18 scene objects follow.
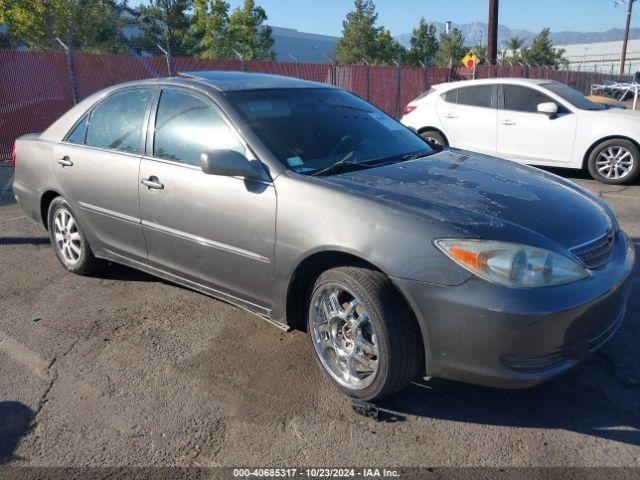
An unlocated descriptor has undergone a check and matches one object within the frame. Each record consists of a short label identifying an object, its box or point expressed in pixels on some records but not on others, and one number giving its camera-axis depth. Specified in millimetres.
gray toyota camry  2576
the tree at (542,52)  53188
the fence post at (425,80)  19672
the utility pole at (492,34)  20156
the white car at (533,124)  8203
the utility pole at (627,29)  47775
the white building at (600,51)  88100
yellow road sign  19625
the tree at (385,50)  42969
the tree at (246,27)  33094
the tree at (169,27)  35219
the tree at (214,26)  32438
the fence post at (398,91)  18634
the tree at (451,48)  48219
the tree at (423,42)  45781
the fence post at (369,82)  17928
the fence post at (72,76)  11781
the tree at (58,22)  25484
